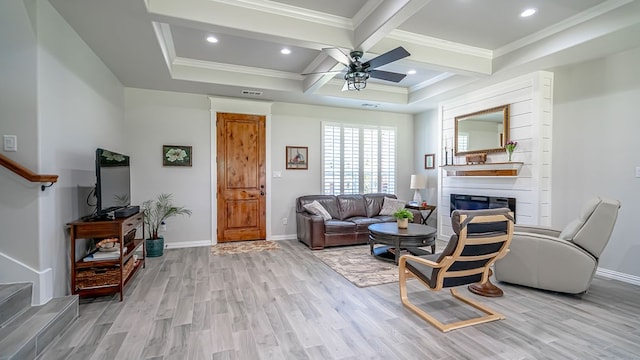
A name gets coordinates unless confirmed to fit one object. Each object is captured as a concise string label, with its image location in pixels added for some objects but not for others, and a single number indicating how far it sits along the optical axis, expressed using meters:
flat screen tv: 2.98
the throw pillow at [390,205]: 6.10
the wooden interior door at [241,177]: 5.62
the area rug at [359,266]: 3.67
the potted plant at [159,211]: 5.08
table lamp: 6.35
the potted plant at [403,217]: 4.36
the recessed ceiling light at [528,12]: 3.23
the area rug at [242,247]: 5.05
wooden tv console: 2.85
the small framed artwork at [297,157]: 6.11
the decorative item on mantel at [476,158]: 5.04
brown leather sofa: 5.18
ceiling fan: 3.19
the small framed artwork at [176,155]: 5.26
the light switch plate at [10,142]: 2.41
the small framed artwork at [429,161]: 6.56
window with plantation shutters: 6.40
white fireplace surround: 4.29
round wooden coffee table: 4.09
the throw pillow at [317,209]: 5.48
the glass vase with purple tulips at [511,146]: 4.54
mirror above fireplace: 4.77
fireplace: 4.69
